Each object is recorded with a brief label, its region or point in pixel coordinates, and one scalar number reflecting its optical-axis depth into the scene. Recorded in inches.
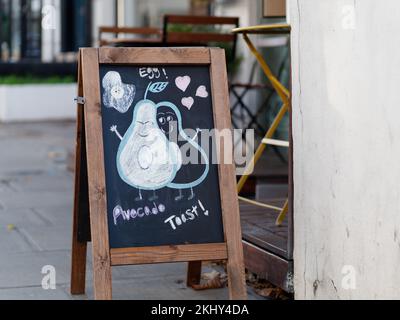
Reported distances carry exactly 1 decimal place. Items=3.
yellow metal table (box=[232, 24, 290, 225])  204.8
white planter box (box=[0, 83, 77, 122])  606.9
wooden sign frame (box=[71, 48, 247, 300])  152.7
